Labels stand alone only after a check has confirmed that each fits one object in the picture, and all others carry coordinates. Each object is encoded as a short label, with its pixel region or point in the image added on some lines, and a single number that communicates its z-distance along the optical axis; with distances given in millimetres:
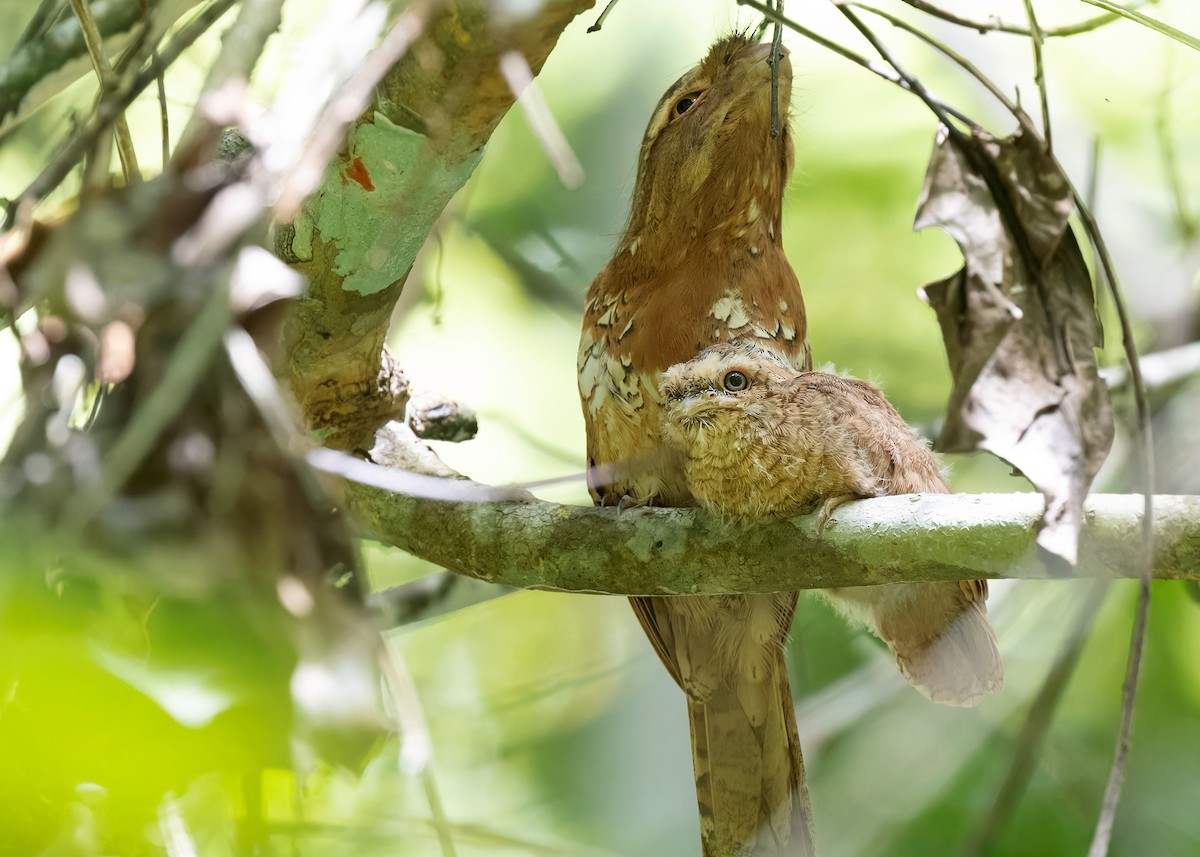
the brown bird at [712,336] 5234
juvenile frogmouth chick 5175
